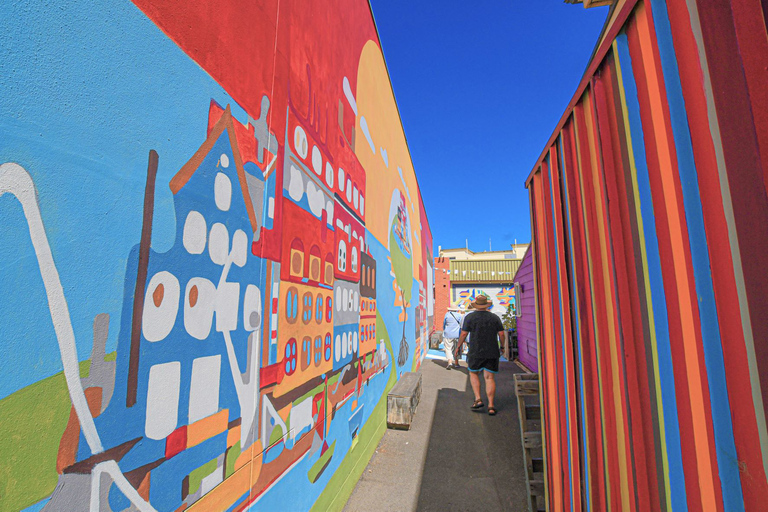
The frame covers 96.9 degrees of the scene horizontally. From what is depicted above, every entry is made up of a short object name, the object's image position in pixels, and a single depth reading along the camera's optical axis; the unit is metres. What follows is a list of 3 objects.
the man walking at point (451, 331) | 8.97
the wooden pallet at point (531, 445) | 2.86
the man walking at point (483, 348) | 4.92
